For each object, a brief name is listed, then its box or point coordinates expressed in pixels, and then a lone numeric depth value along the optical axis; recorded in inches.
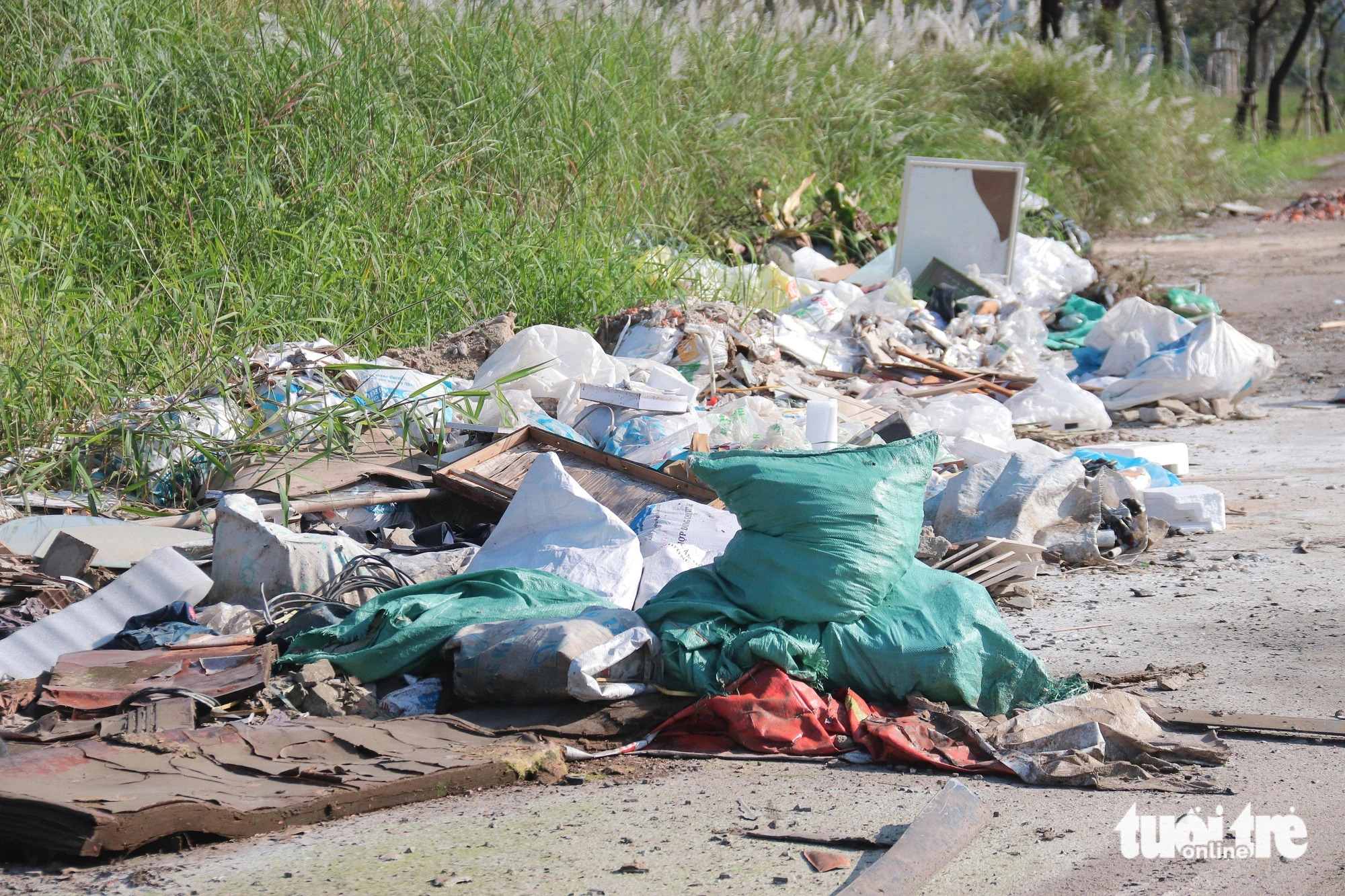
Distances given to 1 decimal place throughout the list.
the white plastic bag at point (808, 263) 660.7
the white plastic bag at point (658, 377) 409.7
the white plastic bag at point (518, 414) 378.6
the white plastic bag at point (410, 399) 370.9
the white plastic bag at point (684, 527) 308.0
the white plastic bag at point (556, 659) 223.9
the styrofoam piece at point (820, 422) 384.2
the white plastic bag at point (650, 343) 458.0
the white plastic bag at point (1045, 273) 667.4
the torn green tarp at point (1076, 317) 625.6
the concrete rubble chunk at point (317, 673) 240.1
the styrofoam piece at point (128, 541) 299.9
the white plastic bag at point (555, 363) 408.5
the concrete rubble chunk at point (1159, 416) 521.3
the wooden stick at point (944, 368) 527.2
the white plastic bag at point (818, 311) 566.6
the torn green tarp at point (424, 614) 244.4
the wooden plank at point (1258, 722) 222.7
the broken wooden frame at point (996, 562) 308.8
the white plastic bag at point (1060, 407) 496.1
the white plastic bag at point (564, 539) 282.0
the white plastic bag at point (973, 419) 430.3
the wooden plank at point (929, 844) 167.5
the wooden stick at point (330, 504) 325.4
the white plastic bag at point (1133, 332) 576.4
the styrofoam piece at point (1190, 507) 367.2
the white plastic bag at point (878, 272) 659.4
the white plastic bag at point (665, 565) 288.4
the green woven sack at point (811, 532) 239.5
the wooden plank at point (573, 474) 336.8
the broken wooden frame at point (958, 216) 649.6
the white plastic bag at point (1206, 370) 533.3
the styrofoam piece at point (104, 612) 254.4
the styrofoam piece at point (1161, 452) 410.3
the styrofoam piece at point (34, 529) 311.0
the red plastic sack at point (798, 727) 216.8
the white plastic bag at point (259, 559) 284.7
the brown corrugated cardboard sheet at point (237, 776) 177.0
